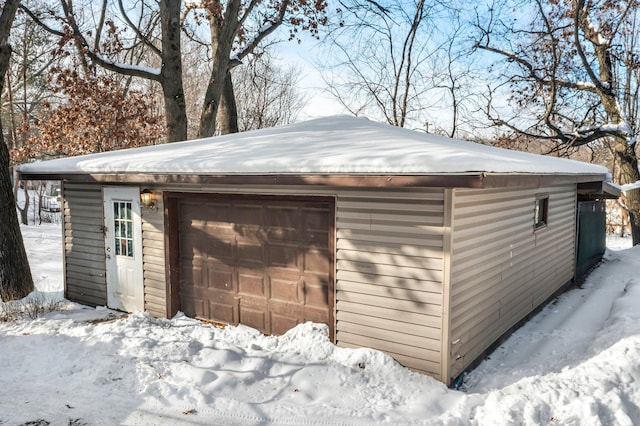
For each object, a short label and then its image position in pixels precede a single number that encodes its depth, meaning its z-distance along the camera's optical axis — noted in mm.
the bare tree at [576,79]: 13914
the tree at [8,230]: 7676
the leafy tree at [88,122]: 14961
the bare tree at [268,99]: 24366
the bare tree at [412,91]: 19484
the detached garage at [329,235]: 4641
